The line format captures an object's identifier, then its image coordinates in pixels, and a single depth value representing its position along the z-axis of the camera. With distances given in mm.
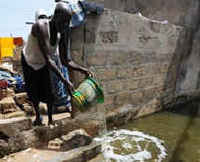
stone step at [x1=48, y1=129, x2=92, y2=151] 2736
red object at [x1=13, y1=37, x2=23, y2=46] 9211
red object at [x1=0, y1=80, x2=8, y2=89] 3962
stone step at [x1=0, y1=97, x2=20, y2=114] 3359
